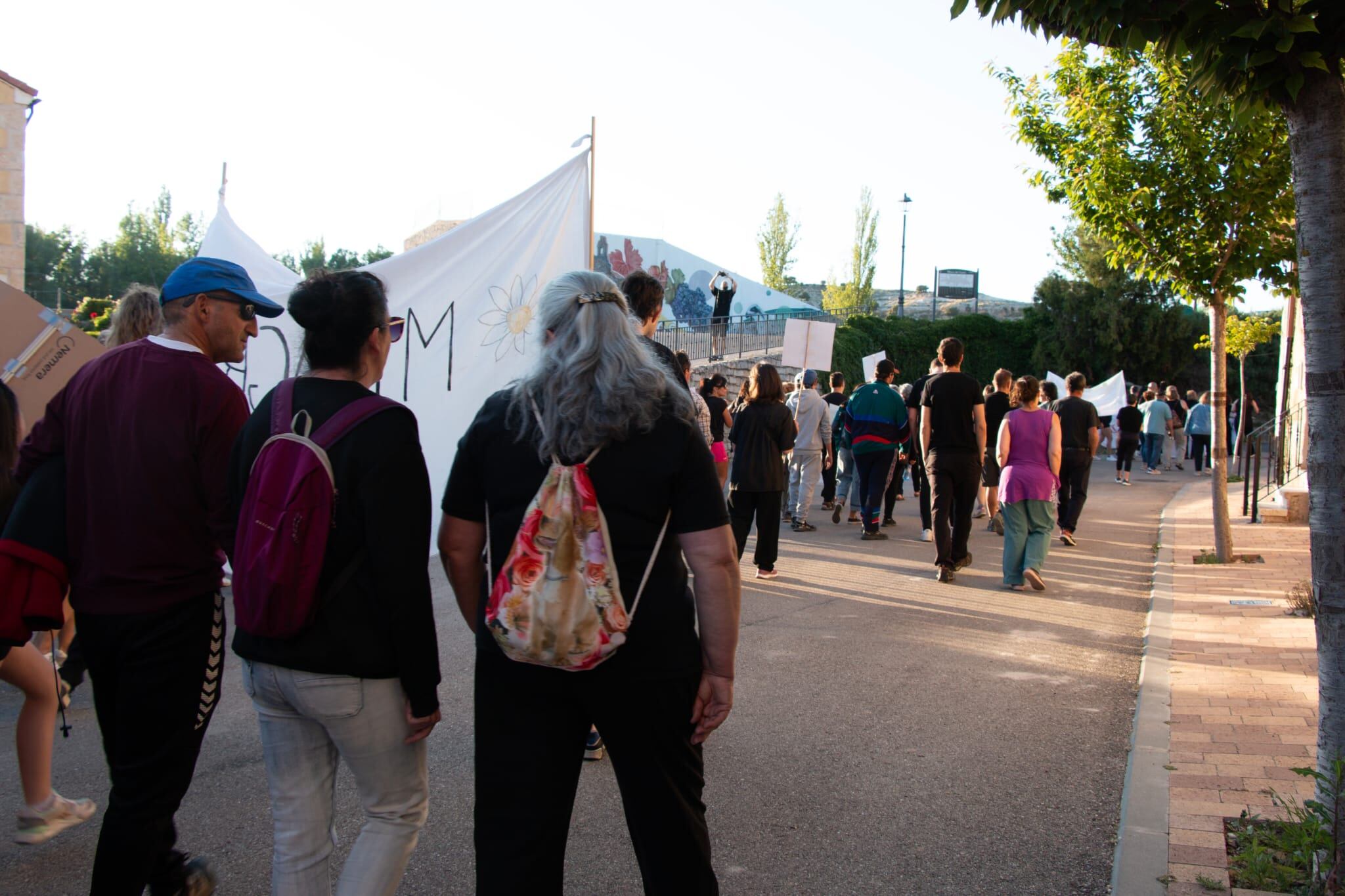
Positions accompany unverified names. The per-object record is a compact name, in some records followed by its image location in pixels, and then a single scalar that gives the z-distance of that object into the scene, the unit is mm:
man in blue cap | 2797
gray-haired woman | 2414
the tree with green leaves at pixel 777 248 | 60719
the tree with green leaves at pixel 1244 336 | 21750
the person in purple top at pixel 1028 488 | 8617
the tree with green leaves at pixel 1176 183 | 9328
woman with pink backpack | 2414
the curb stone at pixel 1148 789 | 3439
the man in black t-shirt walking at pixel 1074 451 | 11867
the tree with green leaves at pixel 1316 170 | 3256
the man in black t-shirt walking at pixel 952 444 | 8789
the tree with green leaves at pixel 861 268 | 56812
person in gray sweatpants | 11953
